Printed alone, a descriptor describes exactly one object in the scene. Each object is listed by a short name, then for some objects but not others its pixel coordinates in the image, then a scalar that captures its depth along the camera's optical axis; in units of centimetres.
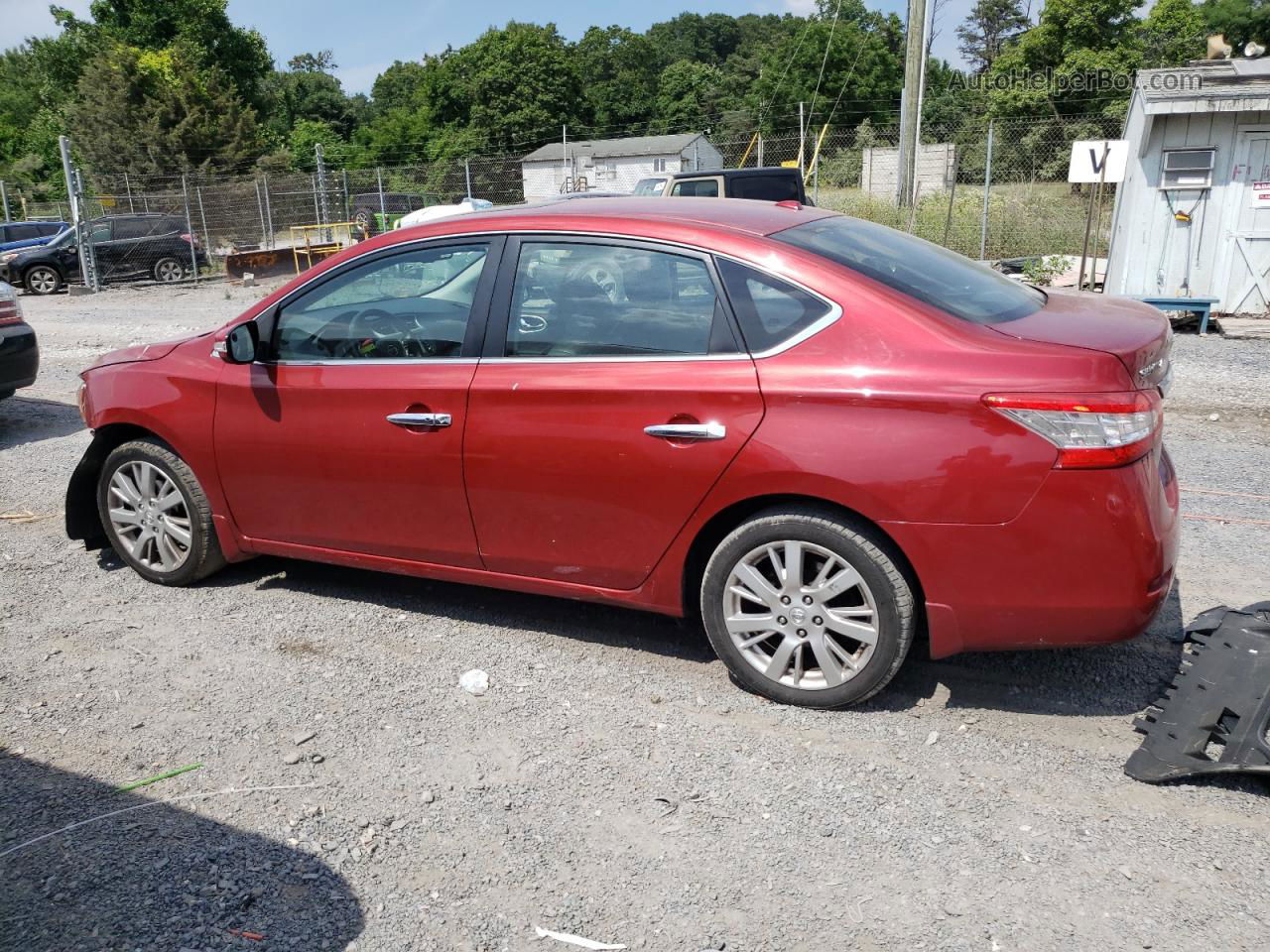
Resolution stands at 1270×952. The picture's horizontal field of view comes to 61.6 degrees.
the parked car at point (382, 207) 2784
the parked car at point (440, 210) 1811
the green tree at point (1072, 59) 4841
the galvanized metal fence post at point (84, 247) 2223
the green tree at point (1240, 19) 6178
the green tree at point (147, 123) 4925
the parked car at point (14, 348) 863
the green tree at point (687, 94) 8475
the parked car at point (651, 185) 1907
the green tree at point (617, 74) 9144
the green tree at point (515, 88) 7694
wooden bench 1248
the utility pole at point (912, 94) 1966
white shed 1305
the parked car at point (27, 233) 2288
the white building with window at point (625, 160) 4264
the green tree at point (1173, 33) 5219
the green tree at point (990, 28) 8056
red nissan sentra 336
